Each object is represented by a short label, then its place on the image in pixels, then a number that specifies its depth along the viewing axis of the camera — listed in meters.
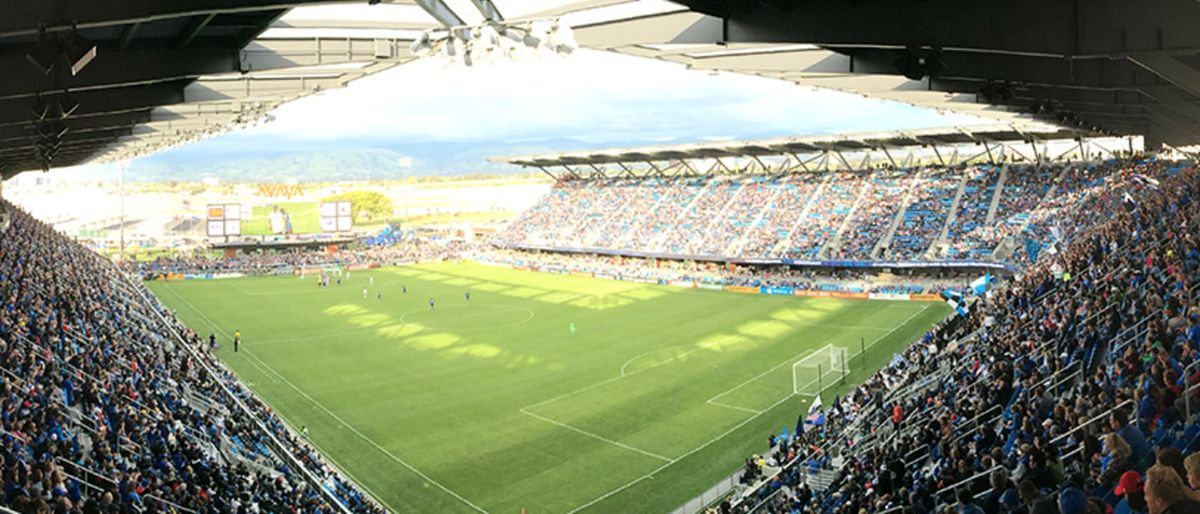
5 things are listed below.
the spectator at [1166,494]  4.17
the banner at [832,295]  49.05
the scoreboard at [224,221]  78.69
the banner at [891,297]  47.38
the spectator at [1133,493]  5.12
